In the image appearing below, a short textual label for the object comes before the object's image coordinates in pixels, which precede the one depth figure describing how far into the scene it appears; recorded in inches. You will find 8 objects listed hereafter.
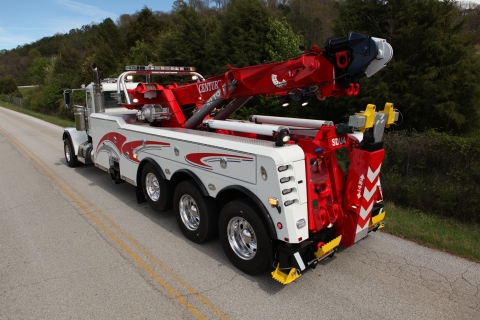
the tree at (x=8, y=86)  3043.8
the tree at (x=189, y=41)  915.4
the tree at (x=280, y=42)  724.0
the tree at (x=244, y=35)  754.8
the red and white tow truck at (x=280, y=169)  159.5
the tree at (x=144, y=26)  1902.1
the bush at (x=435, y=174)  256.2
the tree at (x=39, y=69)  2495.1
